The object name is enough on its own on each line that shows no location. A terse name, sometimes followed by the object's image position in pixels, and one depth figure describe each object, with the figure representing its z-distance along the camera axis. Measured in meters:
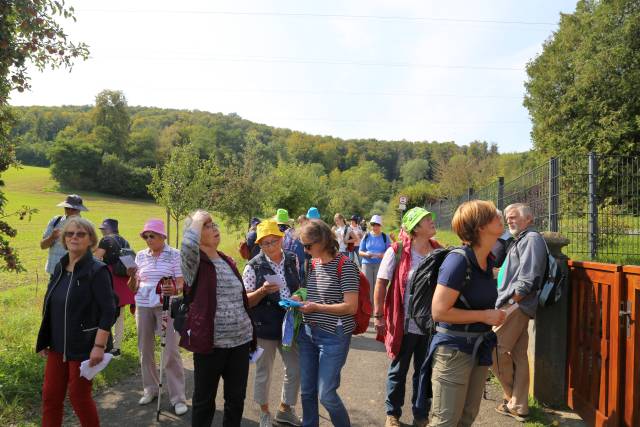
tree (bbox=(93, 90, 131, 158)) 85.19
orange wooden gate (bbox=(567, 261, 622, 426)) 3.74
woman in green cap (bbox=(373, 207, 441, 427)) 4.44
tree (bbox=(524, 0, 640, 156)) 25.38
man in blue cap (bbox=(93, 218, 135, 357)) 6.27
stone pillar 4.72
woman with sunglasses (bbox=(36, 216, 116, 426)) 3.61
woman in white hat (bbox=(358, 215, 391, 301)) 9.17
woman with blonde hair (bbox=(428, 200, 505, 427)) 2.87
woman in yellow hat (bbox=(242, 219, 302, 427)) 4.29
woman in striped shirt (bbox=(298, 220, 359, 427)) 3.68
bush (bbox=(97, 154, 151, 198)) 74.94
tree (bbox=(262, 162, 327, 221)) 28.23
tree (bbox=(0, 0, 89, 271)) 5.03
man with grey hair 4.25
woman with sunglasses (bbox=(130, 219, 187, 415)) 4.82
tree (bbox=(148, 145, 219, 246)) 17.17
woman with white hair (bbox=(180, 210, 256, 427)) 3.36
